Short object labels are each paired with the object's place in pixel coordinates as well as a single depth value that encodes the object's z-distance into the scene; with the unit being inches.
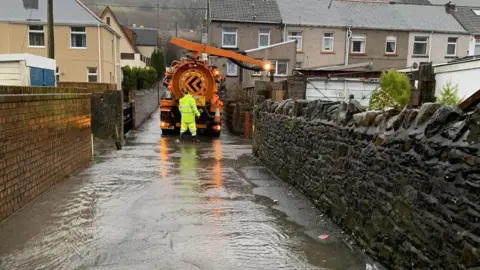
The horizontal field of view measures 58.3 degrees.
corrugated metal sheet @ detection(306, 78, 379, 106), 746.2
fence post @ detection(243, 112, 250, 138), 663.0
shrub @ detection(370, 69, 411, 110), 457.4
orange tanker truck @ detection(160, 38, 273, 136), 653.3
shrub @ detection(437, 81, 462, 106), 379.9
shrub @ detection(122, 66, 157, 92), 1429.6
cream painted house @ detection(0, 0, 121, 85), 1284.4
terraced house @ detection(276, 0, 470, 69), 1427.2
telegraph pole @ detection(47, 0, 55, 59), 659.4
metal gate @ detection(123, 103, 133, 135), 694.3
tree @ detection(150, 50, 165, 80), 2077.0
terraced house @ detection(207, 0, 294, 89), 1395.2
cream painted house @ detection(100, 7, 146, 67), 2117.7
